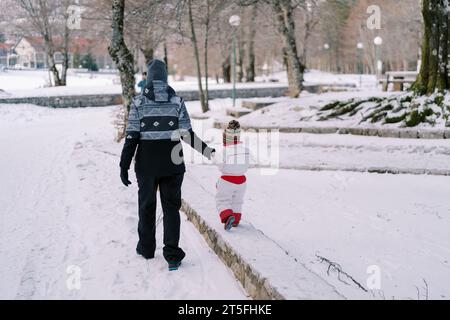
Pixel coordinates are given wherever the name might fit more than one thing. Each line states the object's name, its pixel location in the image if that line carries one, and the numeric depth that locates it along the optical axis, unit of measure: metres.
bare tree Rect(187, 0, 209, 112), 20.18
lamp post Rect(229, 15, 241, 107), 18.45
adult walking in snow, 4.84
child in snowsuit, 5.70
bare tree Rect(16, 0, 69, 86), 31.86
